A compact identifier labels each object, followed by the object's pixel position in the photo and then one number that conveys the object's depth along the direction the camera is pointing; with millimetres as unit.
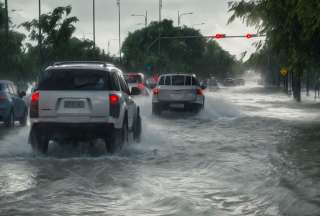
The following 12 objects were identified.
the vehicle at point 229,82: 112056
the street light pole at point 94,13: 66875
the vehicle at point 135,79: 40678
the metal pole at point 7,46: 41959
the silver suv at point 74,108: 12406
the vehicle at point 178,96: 26730
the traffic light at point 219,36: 59281
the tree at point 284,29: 19750
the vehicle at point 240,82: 124688
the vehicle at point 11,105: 20609
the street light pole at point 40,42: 44969
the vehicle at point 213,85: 79812
